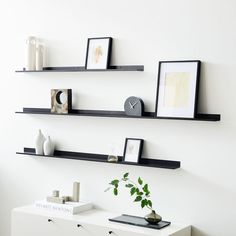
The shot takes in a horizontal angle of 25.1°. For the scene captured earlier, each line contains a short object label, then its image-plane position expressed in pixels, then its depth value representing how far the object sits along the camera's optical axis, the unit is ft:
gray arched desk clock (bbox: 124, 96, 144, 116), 12.54
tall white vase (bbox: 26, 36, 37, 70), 14.10
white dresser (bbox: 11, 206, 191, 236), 11.55
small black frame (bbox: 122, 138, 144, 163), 12.67
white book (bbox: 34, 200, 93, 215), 12.83
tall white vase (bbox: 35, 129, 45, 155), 14.07
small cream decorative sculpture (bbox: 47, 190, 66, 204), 13.24
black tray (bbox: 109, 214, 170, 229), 11.73
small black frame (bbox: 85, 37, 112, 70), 13.09
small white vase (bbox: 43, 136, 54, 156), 13.93
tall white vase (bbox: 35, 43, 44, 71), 14.14
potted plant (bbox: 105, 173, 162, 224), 11.83
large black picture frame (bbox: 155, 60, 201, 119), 11.80
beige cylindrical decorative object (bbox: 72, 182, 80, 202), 13.33
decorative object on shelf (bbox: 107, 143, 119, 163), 13.01
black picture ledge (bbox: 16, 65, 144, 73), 12.75
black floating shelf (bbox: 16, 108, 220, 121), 11.78
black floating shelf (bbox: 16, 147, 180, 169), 12.36
